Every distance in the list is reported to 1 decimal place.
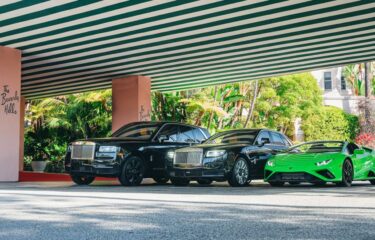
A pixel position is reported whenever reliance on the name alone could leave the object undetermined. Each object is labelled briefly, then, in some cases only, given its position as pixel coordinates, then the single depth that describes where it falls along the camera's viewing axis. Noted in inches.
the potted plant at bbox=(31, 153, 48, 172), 1042.7
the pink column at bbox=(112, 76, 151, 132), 816.3
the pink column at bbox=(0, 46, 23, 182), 617.3
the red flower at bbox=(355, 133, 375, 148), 1181.1
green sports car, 480.7
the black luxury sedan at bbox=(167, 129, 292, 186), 498.6
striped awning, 514.0
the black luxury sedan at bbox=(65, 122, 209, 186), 504.1
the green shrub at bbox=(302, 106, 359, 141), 1510.8
